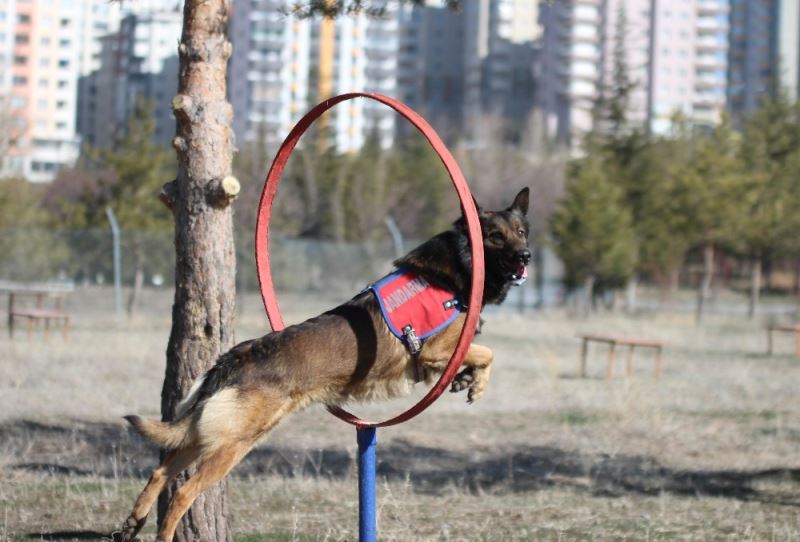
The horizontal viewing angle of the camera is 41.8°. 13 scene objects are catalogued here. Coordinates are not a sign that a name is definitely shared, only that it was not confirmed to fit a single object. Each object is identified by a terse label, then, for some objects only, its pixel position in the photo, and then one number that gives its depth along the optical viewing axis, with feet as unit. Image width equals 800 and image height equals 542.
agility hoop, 18.69
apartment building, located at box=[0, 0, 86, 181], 351.67
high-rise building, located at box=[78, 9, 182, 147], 356.18
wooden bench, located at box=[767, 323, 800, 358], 72.30
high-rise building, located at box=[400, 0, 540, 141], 456.45
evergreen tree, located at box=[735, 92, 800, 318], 121.80
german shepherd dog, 19.38
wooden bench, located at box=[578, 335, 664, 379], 58.70
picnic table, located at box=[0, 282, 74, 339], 69.86
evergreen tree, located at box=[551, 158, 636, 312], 122.62
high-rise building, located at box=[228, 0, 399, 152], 343.67
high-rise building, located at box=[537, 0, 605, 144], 408.67
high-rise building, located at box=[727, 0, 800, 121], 424.46
